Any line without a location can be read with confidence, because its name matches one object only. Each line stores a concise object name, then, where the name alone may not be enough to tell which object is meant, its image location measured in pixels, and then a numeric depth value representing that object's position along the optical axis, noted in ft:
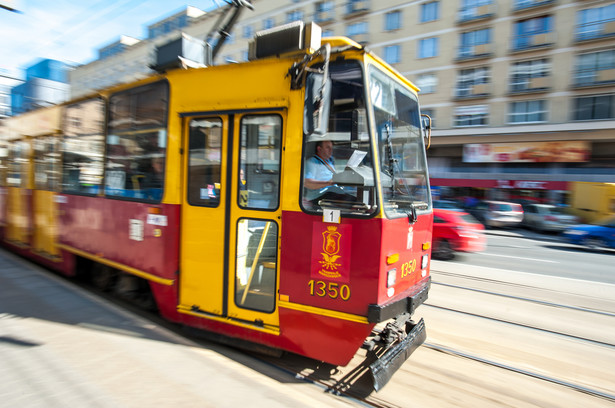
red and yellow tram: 10.59
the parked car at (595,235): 46.70
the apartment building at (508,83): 78.48
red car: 32.55
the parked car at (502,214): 67.00
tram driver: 10.93
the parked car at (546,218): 62.13
